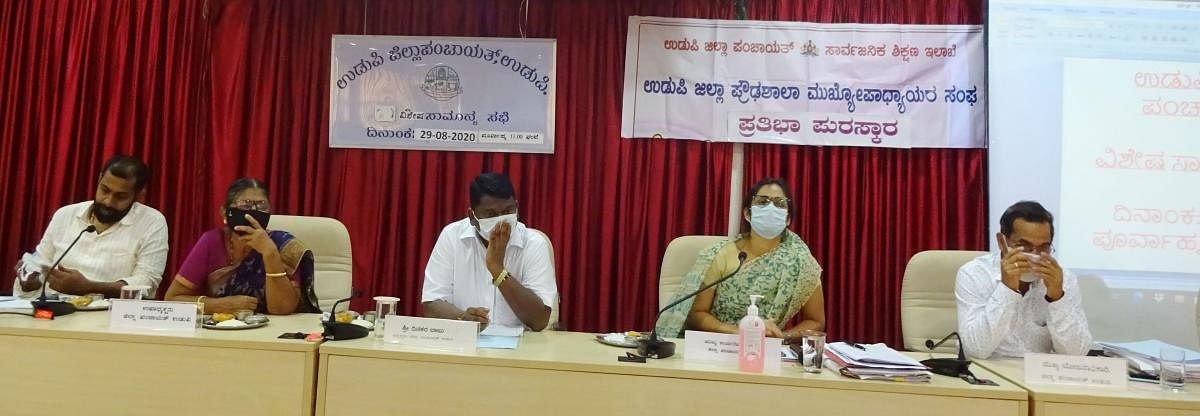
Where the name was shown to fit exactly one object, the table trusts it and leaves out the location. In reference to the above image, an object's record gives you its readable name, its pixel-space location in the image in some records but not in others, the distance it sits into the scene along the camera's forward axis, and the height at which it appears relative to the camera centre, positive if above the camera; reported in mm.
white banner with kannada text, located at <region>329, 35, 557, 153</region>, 3320 +624
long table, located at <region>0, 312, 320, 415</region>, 1637 -376
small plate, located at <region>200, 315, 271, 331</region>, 1832 -285
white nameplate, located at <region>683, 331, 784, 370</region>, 1612 -259
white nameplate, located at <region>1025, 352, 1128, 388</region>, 1561 -260
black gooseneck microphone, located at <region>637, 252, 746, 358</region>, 1701 -274
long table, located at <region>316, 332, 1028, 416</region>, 1508 -335
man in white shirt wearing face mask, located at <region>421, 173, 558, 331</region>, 2184 -131
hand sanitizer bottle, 1586 -235
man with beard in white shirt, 2764 -97
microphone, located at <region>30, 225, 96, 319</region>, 1900 -272
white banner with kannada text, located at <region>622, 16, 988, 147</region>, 3182 +722
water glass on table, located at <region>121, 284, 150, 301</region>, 1869 -212
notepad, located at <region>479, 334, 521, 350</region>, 1738 -285
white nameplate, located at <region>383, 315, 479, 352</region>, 1680 -260
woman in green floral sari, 2410 -137
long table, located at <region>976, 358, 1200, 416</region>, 1472 -308
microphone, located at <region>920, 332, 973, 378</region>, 1633 -275
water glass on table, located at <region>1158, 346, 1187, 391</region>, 1613 -258
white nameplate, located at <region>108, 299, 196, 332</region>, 1762 -258
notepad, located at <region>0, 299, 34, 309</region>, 1940 -273
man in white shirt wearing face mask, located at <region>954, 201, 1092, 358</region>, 1974 -137
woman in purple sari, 2258 -159
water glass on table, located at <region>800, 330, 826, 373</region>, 1635 -254
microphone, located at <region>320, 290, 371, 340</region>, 1736 -270
